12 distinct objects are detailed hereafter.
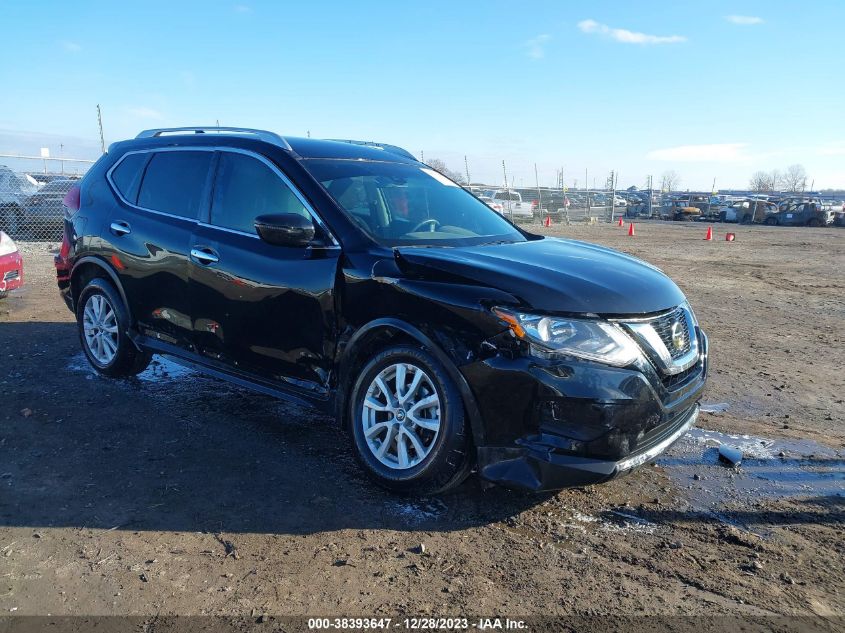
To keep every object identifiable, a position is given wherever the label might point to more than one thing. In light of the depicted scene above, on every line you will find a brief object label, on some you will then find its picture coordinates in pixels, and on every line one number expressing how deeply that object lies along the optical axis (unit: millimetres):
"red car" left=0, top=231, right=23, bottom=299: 7746
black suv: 3117
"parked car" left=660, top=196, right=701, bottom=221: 43188
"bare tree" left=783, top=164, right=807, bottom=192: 118369
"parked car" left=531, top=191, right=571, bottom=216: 35156
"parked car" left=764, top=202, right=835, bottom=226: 36875
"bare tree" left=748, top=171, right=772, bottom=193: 122738
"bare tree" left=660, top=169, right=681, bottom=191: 102712
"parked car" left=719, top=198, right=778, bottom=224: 39406
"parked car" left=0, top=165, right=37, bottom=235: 13789
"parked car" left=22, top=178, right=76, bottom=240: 14086
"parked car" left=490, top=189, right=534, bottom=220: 31359
